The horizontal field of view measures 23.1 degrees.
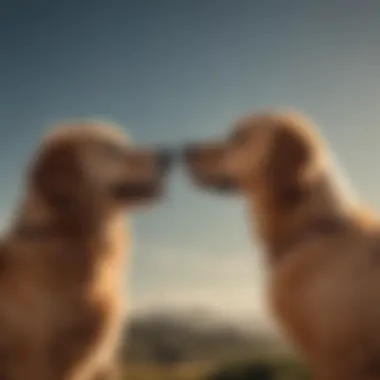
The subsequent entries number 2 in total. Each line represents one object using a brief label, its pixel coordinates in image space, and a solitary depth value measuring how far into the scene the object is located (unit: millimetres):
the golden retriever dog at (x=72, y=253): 3406
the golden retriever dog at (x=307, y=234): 3260
